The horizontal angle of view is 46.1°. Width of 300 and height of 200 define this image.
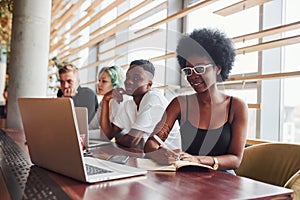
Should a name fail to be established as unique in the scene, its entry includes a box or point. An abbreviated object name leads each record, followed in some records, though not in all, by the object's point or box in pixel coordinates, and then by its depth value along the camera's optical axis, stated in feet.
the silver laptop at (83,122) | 4.83
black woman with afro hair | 4.96
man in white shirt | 5.27
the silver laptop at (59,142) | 2.85
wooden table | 2.63
